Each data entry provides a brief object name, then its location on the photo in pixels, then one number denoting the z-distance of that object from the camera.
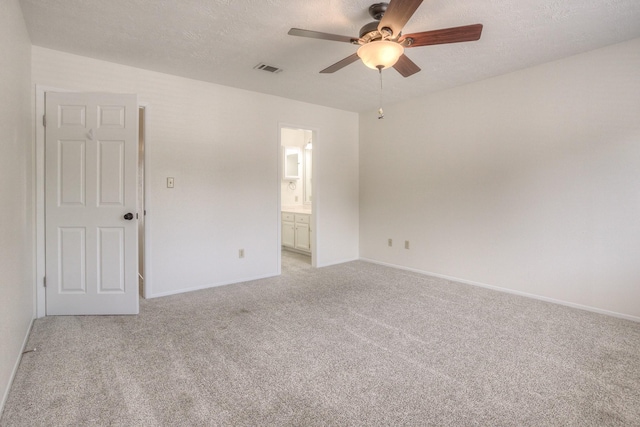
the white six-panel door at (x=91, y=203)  2.93
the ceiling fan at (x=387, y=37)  2.04
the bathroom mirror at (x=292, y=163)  6.73
